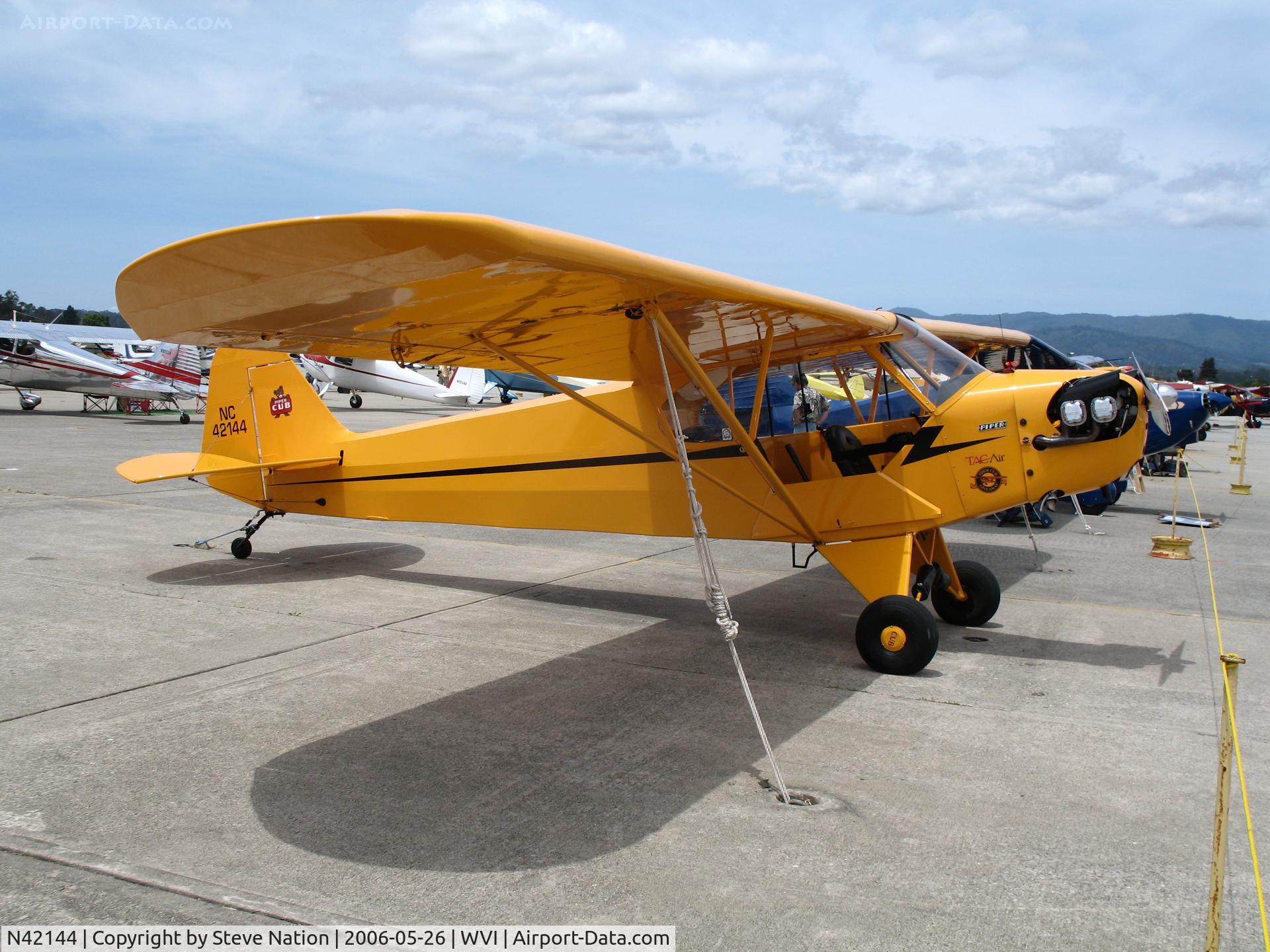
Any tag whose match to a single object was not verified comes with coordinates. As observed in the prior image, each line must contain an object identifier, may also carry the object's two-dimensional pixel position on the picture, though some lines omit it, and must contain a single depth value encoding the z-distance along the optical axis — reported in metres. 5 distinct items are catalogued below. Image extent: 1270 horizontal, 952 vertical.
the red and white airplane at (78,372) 31.05
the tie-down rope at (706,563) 4.57
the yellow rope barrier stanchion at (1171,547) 10.48
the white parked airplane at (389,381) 37.34
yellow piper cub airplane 3.62
